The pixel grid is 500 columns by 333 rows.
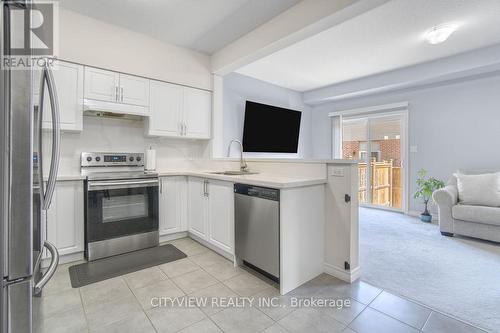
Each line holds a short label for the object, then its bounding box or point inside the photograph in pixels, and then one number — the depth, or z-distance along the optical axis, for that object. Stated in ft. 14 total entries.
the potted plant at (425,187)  13.29
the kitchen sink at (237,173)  9.74
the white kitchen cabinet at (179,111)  10.68
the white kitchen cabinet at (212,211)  8.25
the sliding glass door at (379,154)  16.17
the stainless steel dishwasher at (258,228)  6.58
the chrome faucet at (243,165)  10.23
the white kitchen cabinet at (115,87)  9.15
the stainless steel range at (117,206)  8.39
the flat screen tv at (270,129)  15.11
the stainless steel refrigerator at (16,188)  2.65
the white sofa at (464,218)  9.86
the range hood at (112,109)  9.06
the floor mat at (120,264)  7.33
